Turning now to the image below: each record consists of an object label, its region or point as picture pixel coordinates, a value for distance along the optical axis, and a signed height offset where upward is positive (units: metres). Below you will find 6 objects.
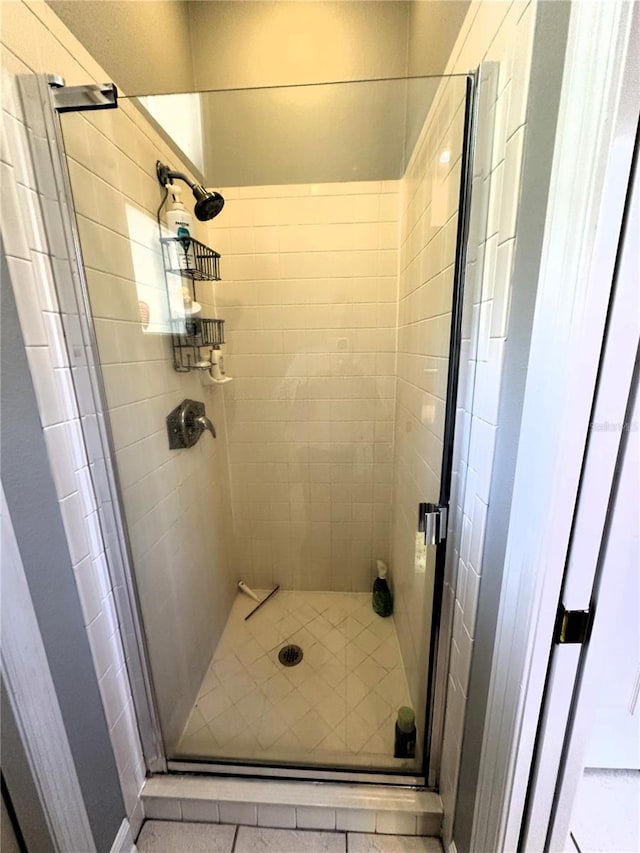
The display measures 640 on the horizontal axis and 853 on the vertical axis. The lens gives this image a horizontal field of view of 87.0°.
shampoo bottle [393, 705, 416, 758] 1.13 -1.28
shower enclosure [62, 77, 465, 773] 0.99 -0.18
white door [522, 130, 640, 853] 0.44 -0.32
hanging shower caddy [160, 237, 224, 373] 1.20 +0.28
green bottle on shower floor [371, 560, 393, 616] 1.73 -1.26
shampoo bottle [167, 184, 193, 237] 1.12 +0.43
